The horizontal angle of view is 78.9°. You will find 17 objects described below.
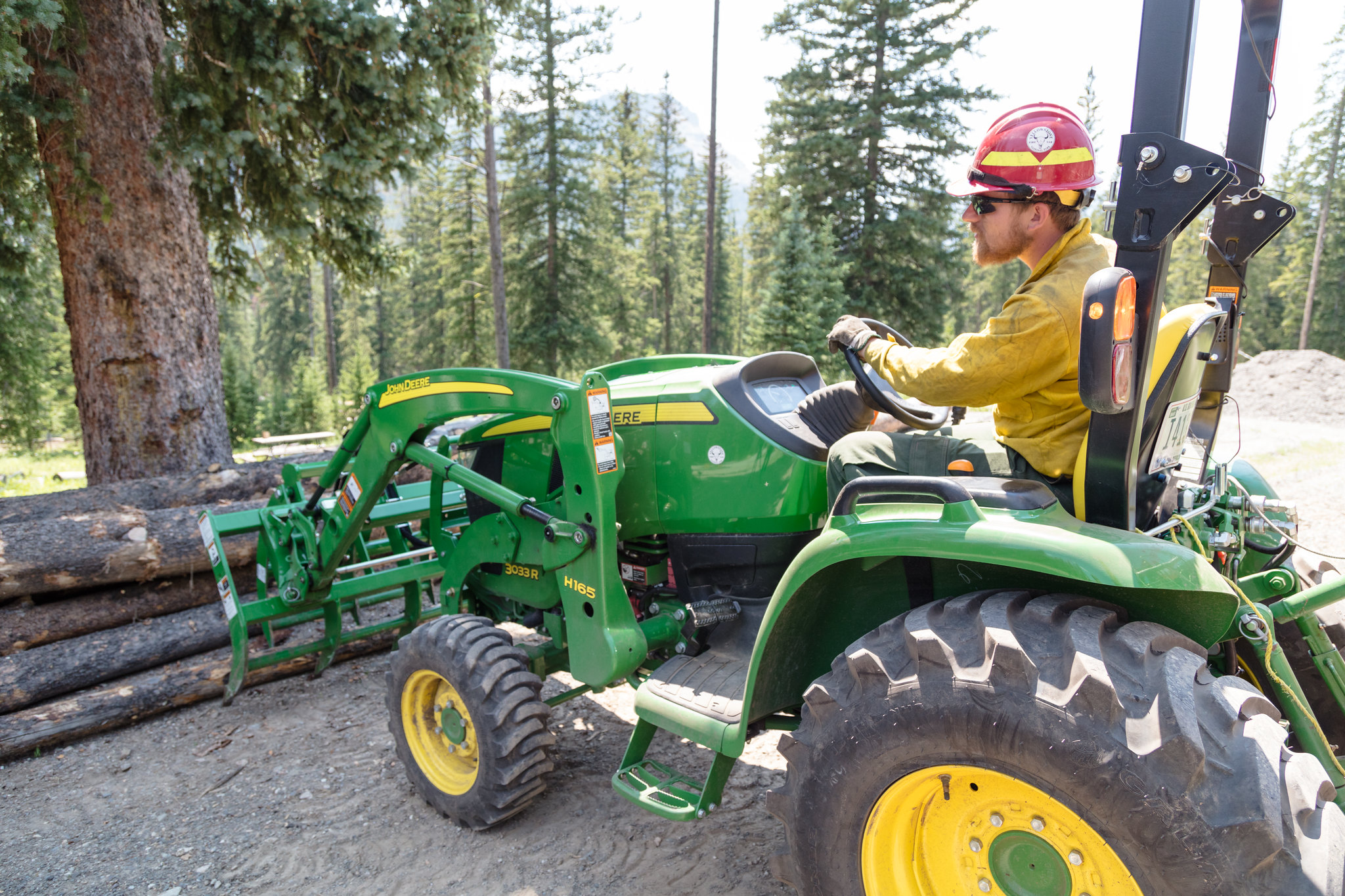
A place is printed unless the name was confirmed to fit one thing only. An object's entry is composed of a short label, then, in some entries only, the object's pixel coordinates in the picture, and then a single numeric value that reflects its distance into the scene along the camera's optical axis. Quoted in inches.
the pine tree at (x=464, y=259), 984.9
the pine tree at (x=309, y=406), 1160.8
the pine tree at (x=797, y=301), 704.4
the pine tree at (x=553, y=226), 939.3
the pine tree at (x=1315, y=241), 1293.1
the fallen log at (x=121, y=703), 164.7
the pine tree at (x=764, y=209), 885.8
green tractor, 68.6
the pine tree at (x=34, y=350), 359.3
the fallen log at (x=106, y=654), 175.6
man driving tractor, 88.1
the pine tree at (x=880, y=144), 807.1
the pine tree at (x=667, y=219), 1702.8
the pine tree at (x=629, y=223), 1086.4
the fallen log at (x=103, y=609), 187.3
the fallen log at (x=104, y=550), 188.4
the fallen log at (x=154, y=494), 225.9
